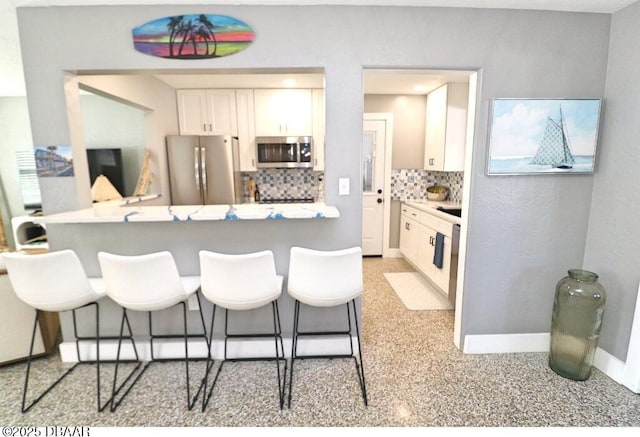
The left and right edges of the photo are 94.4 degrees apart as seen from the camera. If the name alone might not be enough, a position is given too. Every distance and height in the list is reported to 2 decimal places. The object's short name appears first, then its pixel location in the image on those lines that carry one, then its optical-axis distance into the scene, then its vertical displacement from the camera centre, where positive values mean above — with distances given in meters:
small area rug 3.13 -1.38
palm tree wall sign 1.93 +0.89
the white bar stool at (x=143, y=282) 1.69 -0.64
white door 4.41 -0.22
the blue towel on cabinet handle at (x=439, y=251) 3.12 -0.84
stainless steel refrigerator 3.50 +0.04
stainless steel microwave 3.86 +0.26
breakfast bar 2.11 -0.49
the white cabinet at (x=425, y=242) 3.04 -0.86
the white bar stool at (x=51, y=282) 1.72 -0.65
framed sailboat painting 2.07 +0.25
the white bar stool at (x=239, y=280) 1.67 -0.62
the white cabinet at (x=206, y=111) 3.85 +0.79
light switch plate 2.11 -0.10
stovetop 4.37 -0.41
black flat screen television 3.56 +0.10
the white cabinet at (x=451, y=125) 3.57 +0.57
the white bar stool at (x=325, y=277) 1.70 -0.61
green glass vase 1.96 -1.01
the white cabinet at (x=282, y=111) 3.92 +0.80
